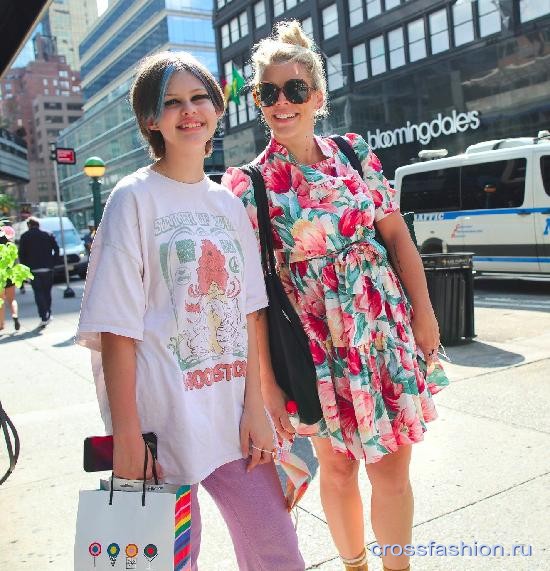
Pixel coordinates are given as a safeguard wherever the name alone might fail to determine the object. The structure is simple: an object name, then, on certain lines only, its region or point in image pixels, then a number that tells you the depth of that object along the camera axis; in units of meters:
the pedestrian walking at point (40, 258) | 10.62
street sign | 14.20
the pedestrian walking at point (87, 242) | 23.30
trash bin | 6.62
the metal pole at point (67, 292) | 15.43
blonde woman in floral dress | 2.08
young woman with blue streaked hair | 1.61
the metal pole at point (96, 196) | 14.22
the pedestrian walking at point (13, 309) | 9.79
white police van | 10.96
